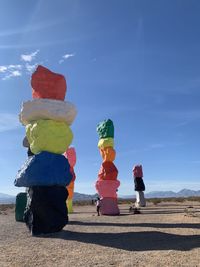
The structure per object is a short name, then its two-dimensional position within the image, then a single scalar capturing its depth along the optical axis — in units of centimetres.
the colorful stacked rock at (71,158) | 1559
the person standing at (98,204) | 1486
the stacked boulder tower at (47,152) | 882
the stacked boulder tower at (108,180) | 1473
